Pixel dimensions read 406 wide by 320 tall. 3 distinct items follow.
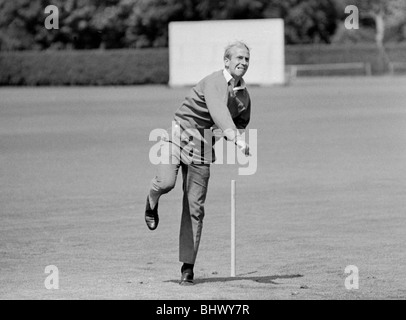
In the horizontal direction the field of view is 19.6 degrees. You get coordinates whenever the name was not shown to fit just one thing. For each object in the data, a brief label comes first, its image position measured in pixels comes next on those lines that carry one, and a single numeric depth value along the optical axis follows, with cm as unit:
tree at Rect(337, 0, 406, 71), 8419
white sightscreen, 6762
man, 877
